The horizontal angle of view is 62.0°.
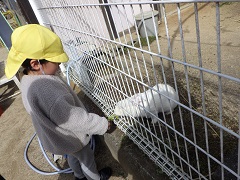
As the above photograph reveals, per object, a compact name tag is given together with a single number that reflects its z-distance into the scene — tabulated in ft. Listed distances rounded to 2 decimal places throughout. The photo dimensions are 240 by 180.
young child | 4.70
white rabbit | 6.58
